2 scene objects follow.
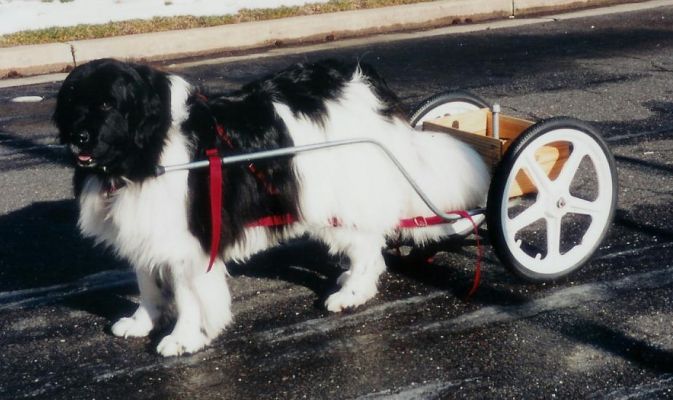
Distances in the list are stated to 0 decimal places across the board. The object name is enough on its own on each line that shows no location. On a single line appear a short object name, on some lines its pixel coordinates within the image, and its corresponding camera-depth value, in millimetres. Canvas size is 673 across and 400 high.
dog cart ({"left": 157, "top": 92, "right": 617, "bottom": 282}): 5094
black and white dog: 4410
